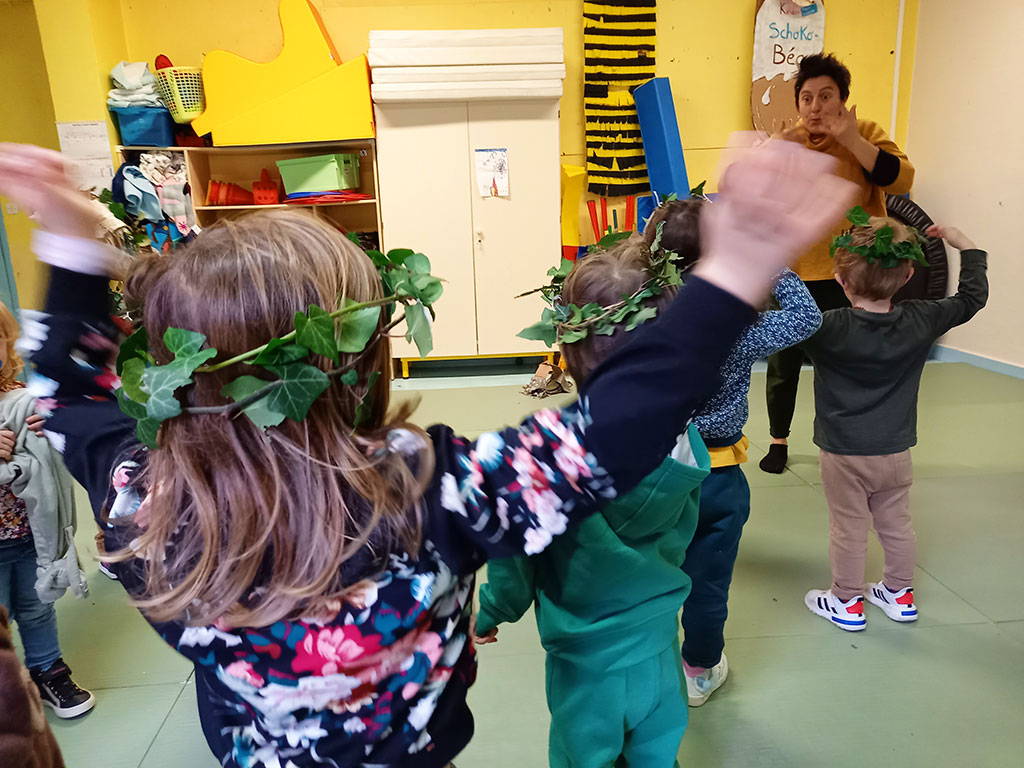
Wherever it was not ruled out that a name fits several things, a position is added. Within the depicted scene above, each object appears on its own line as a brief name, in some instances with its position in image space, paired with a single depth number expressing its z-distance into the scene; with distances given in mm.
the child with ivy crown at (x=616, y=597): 994
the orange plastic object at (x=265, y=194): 4957
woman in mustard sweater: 2637
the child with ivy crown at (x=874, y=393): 1894
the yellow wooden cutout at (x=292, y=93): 4664
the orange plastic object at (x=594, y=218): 5348
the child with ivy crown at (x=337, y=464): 576
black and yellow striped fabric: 5121
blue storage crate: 4672
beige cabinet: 4621
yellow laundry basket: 4621
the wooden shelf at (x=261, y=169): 4926
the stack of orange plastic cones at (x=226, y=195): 4945
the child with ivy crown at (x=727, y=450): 1516
